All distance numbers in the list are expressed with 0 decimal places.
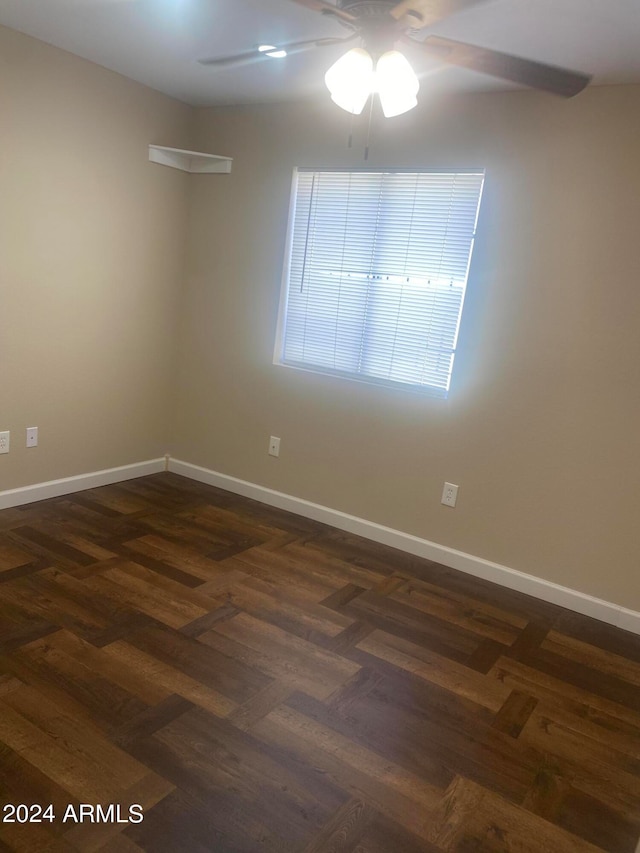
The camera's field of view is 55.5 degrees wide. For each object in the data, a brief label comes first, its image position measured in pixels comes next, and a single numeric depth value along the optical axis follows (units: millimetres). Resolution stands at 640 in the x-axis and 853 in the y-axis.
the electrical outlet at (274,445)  3799
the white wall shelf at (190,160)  3648
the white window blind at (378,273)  3119
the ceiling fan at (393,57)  1558
